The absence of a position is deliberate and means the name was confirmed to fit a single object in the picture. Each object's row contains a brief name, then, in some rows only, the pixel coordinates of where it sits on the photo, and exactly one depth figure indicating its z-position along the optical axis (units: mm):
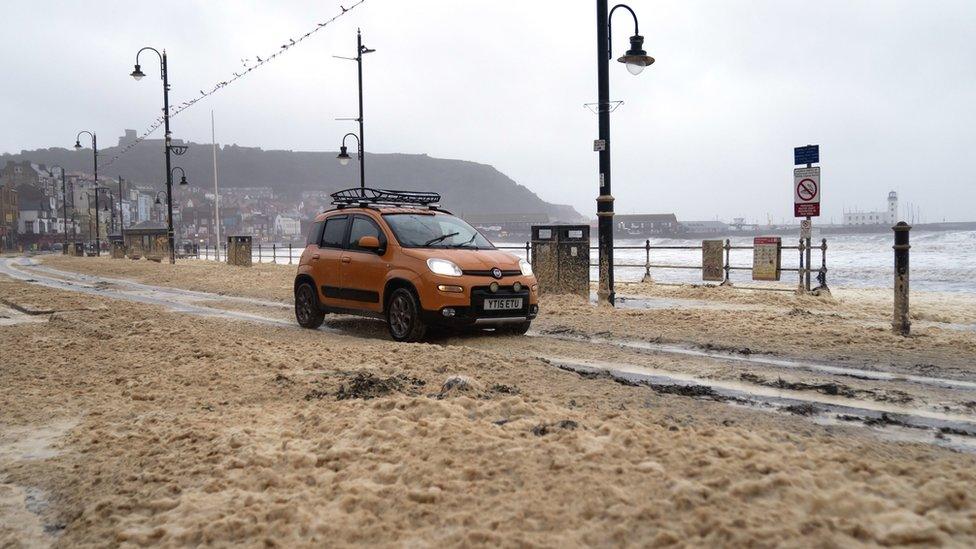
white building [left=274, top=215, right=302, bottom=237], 166625
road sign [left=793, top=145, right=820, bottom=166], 15992
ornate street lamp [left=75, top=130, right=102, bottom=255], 51747
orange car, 9055
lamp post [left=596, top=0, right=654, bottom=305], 13219
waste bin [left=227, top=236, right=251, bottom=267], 33656
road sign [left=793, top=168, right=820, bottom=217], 16266
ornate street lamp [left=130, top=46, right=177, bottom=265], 33728
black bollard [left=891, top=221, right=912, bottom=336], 9220
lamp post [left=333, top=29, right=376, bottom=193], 27875
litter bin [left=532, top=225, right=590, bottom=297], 14804
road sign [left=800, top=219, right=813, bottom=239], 17092
